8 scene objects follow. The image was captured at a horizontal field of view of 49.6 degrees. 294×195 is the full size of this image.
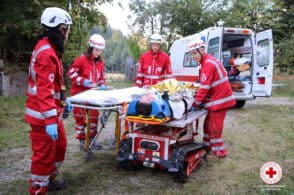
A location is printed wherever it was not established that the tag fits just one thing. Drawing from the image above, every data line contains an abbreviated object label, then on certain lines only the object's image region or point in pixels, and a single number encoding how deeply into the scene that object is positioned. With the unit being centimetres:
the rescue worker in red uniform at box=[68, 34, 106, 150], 474
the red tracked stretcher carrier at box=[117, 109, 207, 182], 388
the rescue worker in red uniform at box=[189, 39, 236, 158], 475
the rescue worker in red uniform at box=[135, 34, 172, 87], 573
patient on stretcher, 368
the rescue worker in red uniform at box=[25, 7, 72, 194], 295
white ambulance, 894
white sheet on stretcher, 384
